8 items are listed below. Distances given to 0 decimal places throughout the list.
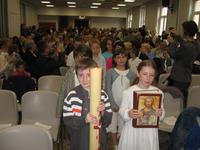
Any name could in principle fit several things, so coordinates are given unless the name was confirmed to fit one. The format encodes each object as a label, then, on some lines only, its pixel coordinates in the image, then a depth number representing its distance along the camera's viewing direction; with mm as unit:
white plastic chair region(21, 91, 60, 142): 3432
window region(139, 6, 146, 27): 17766
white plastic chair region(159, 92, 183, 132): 3699
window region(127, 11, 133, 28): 22283
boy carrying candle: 1969
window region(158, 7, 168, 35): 13254
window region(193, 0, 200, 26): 9354
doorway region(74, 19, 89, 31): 25266
